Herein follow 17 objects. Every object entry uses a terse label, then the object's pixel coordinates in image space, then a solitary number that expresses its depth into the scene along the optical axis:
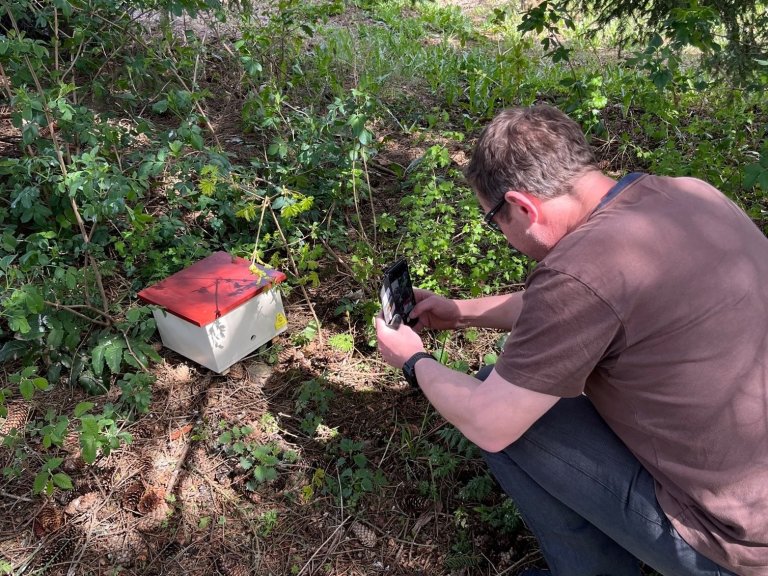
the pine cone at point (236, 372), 2.92
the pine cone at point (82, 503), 2.41
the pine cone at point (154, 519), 2.37
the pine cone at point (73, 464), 2.53
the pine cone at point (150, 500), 2.42
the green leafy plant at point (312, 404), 2.66
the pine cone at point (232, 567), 2.24
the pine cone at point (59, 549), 2.27
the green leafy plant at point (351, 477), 2.44
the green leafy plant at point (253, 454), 2.47
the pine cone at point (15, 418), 2.69
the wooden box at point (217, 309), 2.71
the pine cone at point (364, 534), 2.33
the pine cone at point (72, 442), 2.60
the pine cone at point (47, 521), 2.35
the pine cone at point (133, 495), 2.43
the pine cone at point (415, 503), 2.42
